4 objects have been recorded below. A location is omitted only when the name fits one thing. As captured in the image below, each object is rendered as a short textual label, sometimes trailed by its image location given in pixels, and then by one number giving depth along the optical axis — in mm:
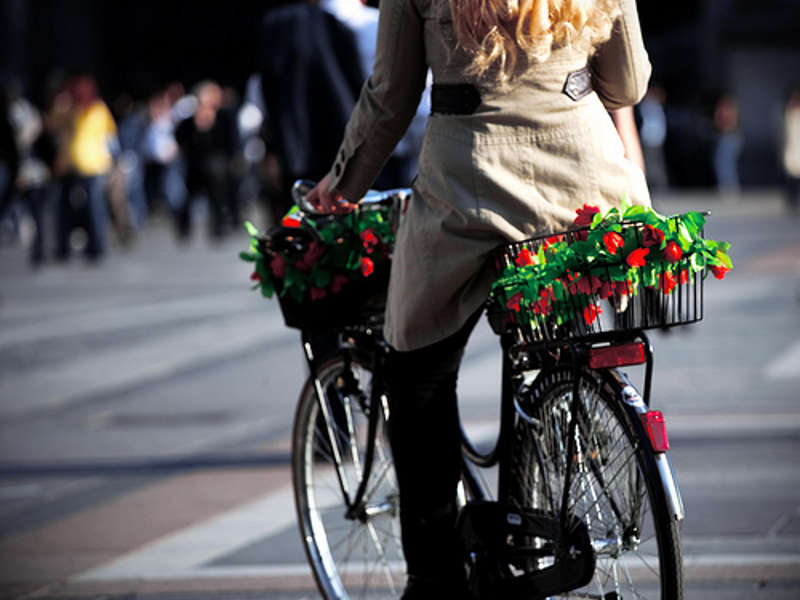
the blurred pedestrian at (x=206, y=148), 38969
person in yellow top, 32125
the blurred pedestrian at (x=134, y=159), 43656
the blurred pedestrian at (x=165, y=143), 44062
